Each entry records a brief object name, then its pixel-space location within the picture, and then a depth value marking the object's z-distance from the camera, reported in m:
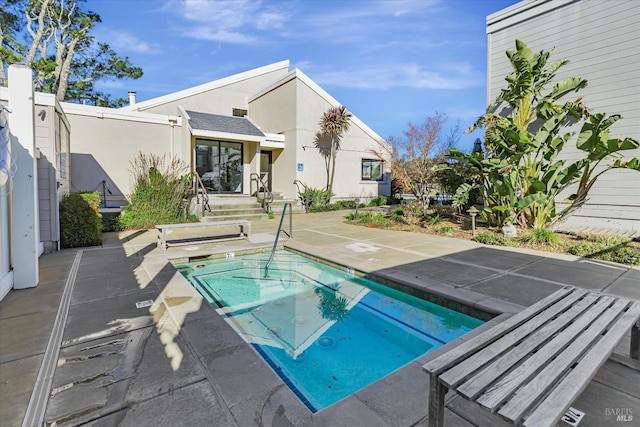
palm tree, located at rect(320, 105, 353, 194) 15.08
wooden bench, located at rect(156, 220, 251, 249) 6.61
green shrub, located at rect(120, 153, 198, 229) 9.40
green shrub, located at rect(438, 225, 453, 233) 8.78
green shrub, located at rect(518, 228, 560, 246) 6.98
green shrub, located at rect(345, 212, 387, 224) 10.82
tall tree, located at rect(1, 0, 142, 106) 18.64
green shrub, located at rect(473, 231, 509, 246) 7.24
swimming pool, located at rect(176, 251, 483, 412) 3.04
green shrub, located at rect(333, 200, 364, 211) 15.68
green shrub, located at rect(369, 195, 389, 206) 17.42
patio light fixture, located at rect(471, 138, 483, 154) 12.92
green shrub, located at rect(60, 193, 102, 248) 6.79
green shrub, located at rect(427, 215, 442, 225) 9.70
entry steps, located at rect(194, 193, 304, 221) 11.35
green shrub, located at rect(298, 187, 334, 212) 14.53
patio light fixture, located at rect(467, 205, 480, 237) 7.97
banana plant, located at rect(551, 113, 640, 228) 6.27
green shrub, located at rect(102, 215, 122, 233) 8.80
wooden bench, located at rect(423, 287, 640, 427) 1.41
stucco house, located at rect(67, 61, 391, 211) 11.58
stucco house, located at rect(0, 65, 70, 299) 3.89
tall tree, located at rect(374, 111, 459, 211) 10.52
